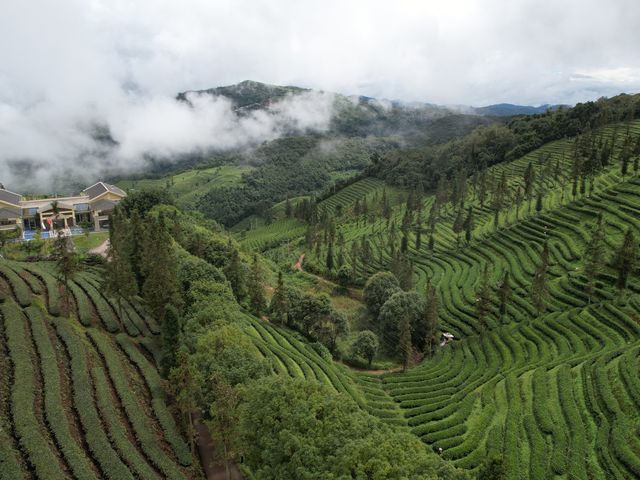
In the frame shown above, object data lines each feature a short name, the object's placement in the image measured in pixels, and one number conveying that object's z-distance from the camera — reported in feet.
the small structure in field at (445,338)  196.75
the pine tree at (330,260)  312.71
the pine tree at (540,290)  175.94
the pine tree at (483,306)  181.47
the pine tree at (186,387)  95.81
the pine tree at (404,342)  174.06
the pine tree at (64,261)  133.39
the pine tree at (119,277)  147.33
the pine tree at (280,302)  189.88
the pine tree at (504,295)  187.01
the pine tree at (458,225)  284.82
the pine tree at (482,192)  340.67
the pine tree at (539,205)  278.24
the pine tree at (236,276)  195.83
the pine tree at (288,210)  551.18
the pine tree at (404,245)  303.68
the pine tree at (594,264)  172.38
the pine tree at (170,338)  115.14
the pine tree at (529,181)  298.41
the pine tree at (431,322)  185.78
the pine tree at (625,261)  168.35
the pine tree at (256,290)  191.72
